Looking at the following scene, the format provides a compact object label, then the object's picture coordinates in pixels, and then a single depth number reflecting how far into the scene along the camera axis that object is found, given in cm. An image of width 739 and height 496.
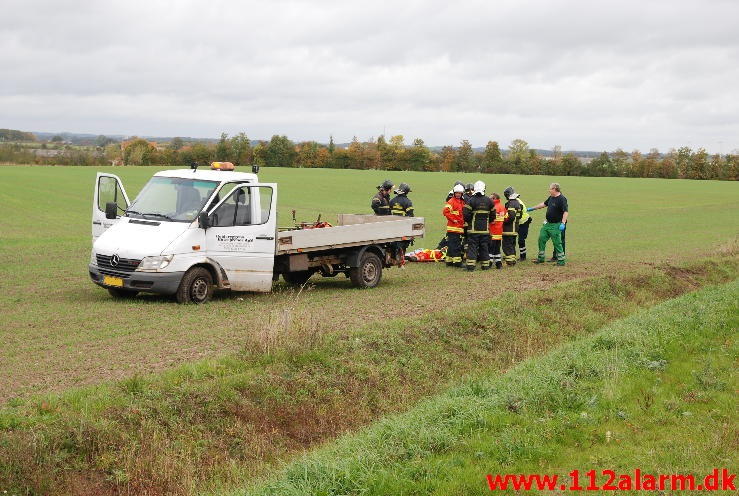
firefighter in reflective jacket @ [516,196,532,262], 2164
